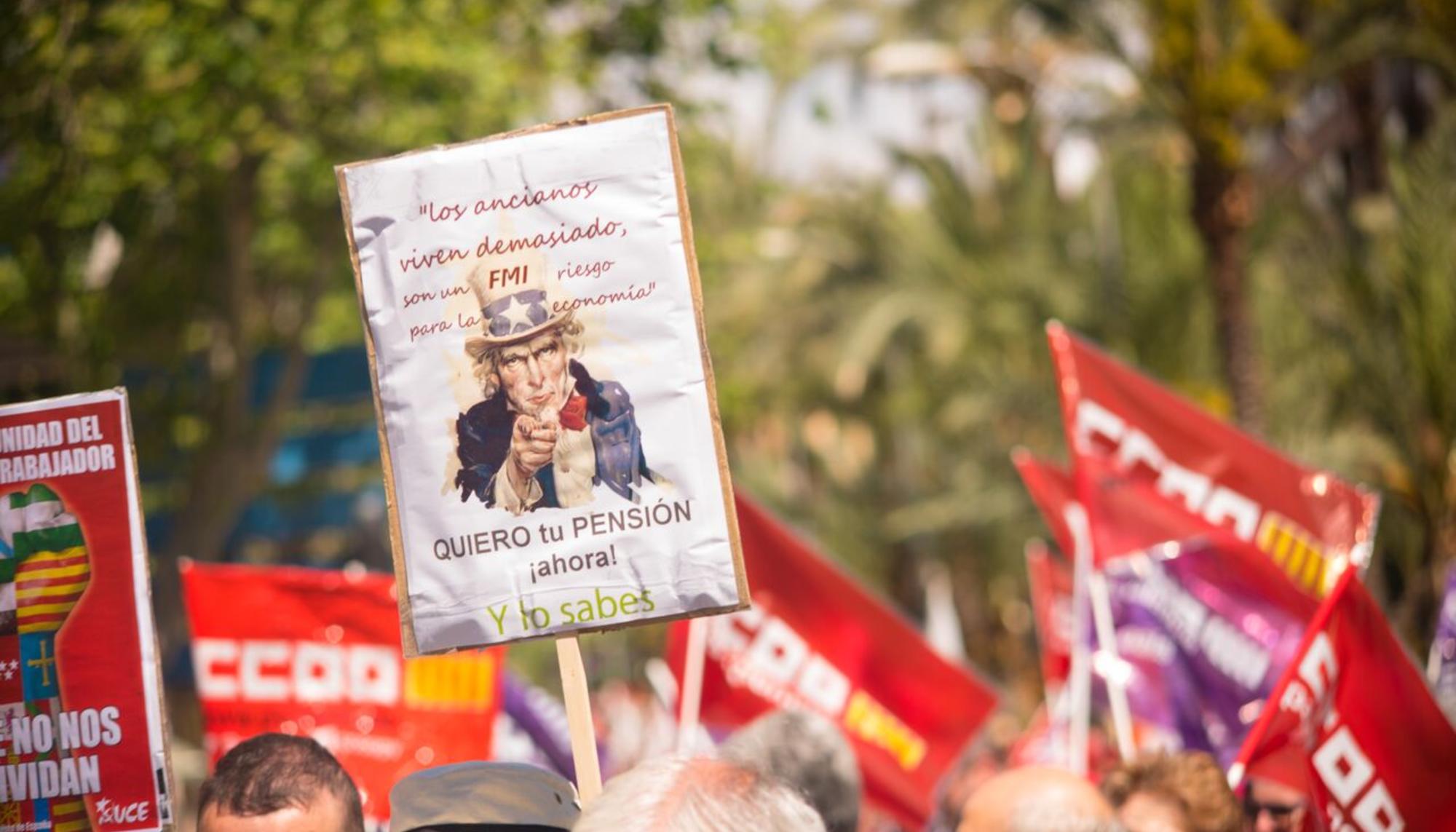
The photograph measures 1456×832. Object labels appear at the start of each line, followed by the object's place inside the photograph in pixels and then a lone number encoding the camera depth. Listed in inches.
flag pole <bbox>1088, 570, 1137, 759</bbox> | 485.7
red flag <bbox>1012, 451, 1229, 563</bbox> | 510.3
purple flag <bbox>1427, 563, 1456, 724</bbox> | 508.4
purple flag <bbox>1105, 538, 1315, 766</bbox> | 505.0
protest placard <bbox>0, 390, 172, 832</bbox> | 296.8
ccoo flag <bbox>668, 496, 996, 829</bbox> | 549.0
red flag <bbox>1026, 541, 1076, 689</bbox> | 761.0
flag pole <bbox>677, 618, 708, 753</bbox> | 536.7
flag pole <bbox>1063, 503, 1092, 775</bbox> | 550.0
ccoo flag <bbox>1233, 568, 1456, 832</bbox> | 369.7
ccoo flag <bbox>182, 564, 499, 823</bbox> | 506.0
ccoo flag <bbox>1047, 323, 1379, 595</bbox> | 488.4
